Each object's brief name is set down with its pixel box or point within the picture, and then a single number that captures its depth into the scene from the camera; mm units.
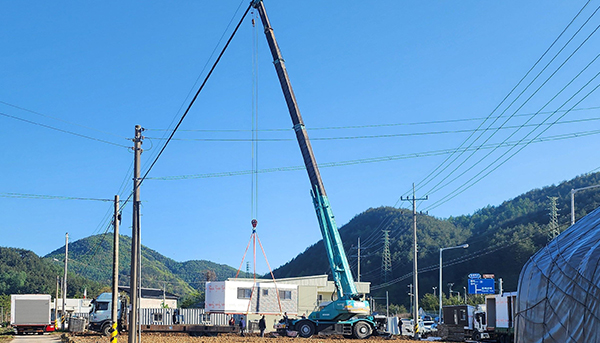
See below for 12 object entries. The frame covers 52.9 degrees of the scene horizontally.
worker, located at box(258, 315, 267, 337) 36281
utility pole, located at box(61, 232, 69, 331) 55150
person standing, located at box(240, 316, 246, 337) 38719
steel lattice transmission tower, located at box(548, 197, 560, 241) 74125
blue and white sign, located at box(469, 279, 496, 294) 51844
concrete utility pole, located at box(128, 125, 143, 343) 23438
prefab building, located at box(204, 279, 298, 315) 36656
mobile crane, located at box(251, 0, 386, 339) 32938
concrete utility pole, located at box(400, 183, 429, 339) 38316
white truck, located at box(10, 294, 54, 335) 45750
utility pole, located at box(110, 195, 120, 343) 29234
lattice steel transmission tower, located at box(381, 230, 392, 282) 118438
